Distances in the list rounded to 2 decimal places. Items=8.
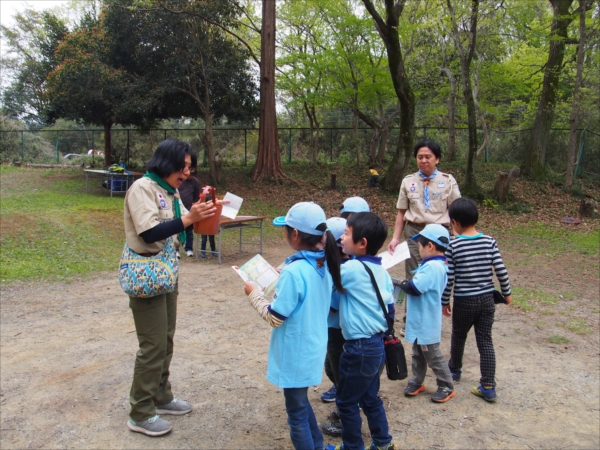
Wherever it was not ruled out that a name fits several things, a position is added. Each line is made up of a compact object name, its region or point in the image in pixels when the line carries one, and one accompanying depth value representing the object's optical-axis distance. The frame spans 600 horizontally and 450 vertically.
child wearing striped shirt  3.53
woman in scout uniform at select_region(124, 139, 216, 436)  2.74
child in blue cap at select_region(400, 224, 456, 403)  3.33
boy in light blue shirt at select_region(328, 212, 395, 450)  2.68
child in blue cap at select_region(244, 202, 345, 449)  2.48
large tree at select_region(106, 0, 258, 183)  15.53
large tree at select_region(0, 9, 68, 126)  31.19
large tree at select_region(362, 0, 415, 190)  13.75
